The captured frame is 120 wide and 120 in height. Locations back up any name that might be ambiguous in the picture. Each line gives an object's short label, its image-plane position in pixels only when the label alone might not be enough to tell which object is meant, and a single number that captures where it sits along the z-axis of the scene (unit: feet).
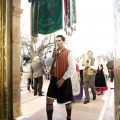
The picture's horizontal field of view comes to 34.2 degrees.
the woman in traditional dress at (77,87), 14.11
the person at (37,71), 17.12
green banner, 10.07
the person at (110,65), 21.25
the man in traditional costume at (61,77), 9.20
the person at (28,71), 19.95
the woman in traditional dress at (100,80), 18.75
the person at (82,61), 15.41
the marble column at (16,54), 9.86
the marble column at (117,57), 5.21
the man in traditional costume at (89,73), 15.03
